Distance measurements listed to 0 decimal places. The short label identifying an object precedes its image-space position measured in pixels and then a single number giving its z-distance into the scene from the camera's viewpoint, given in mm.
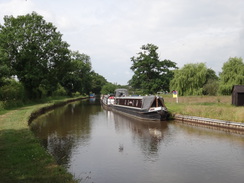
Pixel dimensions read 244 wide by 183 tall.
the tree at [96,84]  115312
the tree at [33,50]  34750
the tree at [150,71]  45969
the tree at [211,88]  40406
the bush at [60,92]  59188
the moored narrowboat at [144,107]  23323
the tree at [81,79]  79875
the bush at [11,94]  28061
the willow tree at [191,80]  40906
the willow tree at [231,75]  37531
